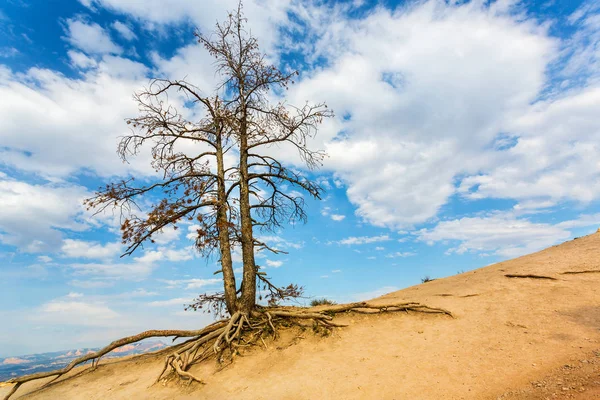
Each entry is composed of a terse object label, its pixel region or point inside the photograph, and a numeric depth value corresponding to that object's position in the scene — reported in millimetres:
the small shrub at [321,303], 14898
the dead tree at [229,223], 10766
